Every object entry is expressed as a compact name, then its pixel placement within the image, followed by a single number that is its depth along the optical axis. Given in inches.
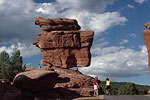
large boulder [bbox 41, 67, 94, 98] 1346.0
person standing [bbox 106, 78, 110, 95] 1149.4
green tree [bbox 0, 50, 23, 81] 2361.0
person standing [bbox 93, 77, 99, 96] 1174.5
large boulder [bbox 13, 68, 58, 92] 1138.0
